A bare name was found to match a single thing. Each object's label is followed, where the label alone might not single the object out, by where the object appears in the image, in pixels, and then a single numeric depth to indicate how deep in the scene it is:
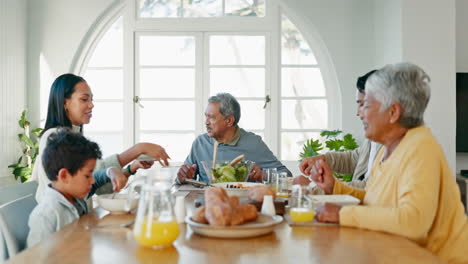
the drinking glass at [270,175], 2.59
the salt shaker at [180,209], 1.86
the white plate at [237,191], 2.41
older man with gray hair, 3.73
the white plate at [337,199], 1.96
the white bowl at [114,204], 2.01
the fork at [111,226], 1.79
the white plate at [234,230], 1.57
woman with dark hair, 2.74
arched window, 5.96
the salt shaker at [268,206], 1.93
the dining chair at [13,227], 1.81
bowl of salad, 2.94
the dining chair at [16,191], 2.33
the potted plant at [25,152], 5.48
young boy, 1.90
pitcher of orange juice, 1.41
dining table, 1.37
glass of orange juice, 1.84
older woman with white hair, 1.70
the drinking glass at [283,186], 2.41
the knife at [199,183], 2.88
